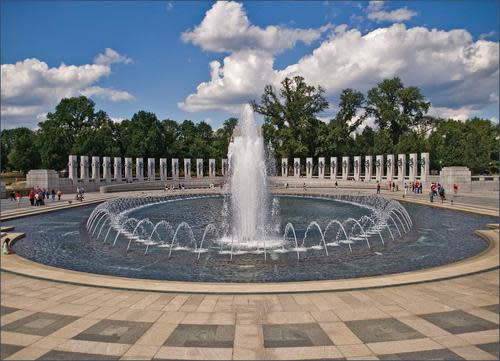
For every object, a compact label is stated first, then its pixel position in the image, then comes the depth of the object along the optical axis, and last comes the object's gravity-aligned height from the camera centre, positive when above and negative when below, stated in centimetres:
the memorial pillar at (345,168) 6004 +40
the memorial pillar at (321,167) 6412 +58
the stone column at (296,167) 6756 +61
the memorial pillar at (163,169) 6031 +10
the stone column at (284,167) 6956 +62
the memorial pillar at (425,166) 4957 +54
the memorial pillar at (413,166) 5131 +63
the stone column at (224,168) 7050 +43
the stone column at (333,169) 6136 +23
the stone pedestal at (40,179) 4266 -103
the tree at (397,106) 7081 +1235
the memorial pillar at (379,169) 5463 +21
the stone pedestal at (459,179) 4291 -96
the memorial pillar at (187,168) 6450 +29
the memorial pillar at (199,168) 6606 +39
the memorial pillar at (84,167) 4925 +39
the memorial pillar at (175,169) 6258 +19
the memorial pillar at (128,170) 5529 +1
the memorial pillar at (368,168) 5705 +30
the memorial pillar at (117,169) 5371 +8
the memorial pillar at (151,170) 5900 +2
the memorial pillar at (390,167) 5362 +50
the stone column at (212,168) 6764 +40
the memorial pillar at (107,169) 5262 +15
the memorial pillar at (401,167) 5275 +50
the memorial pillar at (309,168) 6458 +41
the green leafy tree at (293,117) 7281 +1082
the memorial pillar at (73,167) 4803 +38
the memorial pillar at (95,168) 5116 +28
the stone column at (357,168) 5894 +38
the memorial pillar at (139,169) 5712 +9
